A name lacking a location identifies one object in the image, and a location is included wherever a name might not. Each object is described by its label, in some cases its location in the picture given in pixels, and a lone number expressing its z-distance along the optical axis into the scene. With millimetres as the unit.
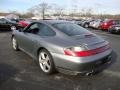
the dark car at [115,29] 9219
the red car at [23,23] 9766
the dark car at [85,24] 16684
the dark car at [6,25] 9542
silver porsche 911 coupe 2296
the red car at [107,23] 12077
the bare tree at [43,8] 40489
